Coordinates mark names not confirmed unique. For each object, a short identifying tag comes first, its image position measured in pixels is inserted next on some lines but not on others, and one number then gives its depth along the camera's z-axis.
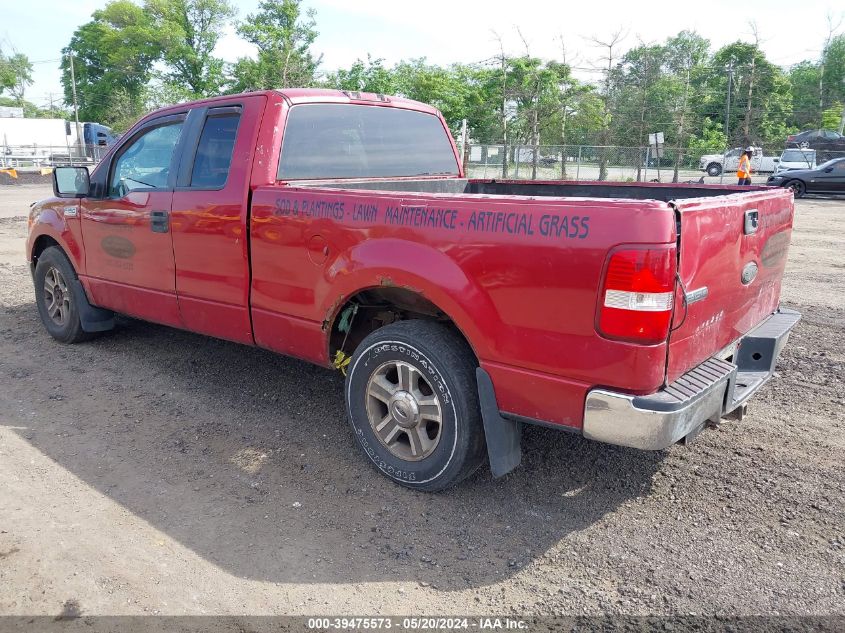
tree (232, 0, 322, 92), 40.66
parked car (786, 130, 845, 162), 35.71
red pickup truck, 2.65
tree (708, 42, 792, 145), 45.81
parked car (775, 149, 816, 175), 33.84
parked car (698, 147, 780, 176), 35.00
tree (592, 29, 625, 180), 27.36
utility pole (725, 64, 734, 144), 46.61
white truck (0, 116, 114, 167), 40.47
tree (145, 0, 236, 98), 64.00
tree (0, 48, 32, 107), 80.74
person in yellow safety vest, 20.67
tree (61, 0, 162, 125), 65.50
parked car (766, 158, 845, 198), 21.72
